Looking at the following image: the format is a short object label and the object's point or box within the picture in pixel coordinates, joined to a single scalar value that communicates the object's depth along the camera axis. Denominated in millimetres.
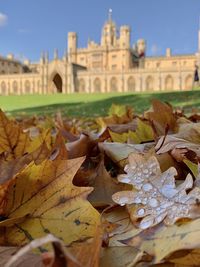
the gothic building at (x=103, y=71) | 34719
